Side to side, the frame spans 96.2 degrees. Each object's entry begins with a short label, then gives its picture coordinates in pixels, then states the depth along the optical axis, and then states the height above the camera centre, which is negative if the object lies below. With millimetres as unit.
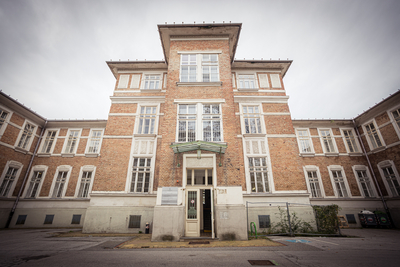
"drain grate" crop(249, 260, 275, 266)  5466 -1496
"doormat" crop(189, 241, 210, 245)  8525 -1449
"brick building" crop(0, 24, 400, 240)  10734 +4343
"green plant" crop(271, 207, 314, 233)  11562 -951
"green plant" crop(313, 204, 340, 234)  10840 -546
